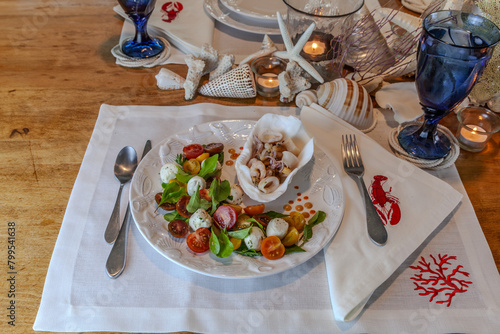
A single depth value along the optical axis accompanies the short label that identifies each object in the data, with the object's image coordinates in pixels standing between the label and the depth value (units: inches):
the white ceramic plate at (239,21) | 48.0
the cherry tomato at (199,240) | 26.0
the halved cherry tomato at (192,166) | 30.9
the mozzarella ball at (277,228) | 26.1
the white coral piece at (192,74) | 40.8
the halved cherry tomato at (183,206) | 28.0
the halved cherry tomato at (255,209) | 28.3
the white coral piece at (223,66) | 41.6
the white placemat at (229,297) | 24.8
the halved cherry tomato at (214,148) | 32.5
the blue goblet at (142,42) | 44.1
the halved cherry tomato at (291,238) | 26.2
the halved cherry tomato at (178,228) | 27.2
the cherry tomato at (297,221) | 27.6
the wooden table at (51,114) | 29.3
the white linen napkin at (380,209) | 26.1
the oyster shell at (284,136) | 28.7
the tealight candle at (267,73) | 41.6
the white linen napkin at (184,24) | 46.3
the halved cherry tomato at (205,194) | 28.2
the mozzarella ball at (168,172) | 29.9
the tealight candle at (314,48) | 44.8
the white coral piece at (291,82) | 40.0
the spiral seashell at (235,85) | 40.0
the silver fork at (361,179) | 28.7
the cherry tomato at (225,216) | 26.8
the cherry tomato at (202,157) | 31.5
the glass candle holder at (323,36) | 43.1
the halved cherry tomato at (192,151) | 31.9
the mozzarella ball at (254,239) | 25.7
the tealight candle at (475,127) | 37.2
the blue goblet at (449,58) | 29.7
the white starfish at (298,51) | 40.3
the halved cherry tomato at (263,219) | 27.6
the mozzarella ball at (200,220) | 26.5
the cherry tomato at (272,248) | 25.5
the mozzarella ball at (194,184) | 28.4
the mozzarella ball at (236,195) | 28.6
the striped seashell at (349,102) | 37.4
